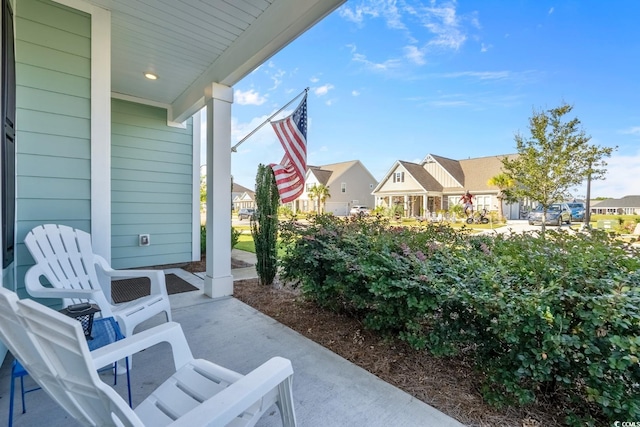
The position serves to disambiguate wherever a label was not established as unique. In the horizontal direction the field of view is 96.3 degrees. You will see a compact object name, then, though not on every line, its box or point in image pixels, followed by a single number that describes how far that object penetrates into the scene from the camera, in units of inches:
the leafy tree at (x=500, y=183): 694.3
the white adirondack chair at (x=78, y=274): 80.0
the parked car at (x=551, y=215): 546.4
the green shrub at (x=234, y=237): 238.4
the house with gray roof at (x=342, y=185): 1078.4
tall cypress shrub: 166.7
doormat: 148.9
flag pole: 172.5
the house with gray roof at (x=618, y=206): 1079.0
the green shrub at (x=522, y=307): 52.4
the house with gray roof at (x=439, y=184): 860.6
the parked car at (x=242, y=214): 992.2
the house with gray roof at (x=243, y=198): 1541.6
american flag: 161.9
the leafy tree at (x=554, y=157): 359.6
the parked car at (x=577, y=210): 674.8
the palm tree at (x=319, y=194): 989.1
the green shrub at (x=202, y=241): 240.5
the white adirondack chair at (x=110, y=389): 33.3
